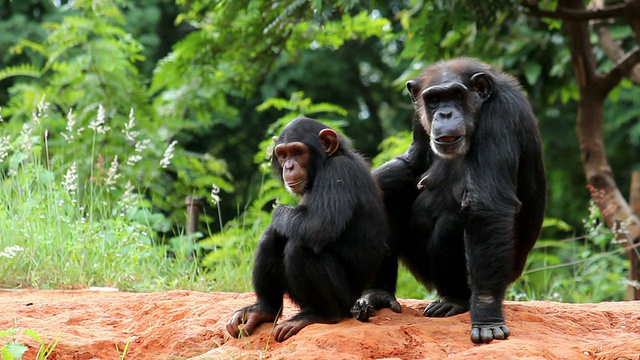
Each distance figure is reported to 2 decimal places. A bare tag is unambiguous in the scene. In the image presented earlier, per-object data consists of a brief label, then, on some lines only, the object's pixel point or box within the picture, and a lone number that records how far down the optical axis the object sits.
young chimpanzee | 8.98
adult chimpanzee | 9.09
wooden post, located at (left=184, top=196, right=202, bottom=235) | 14.88
